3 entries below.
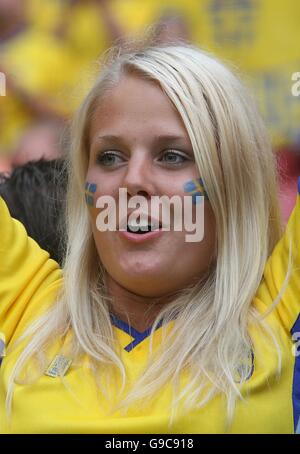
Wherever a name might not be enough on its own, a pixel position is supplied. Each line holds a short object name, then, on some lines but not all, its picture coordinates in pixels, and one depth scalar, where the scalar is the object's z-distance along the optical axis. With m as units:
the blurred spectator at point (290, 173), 2.10
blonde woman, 1.11
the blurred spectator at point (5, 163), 2.44
